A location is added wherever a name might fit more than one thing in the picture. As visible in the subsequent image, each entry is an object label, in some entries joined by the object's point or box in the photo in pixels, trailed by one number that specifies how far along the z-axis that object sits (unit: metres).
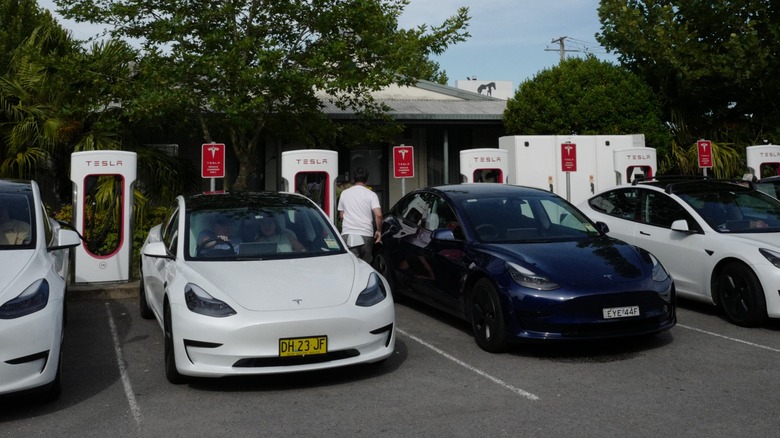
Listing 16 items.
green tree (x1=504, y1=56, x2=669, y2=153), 17.41
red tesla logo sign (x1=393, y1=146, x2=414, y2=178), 12.94
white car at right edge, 7.38
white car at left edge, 4.77
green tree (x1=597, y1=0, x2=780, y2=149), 16.48
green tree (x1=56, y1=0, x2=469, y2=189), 13.11
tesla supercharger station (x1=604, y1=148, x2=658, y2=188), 14.71
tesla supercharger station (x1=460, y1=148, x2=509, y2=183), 13.40
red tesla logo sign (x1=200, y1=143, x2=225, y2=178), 12.06
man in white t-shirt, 9.70
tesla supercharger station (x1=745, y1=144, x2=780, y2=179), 15.06
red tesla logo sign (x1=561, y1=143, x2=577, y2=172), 13.62
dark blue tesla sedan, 6.18
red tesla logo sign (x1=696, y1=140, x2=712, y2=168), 15.56
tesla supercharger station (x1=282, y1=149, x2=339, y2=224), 11.52
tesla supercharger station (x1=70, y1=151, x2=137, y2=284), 10.20
